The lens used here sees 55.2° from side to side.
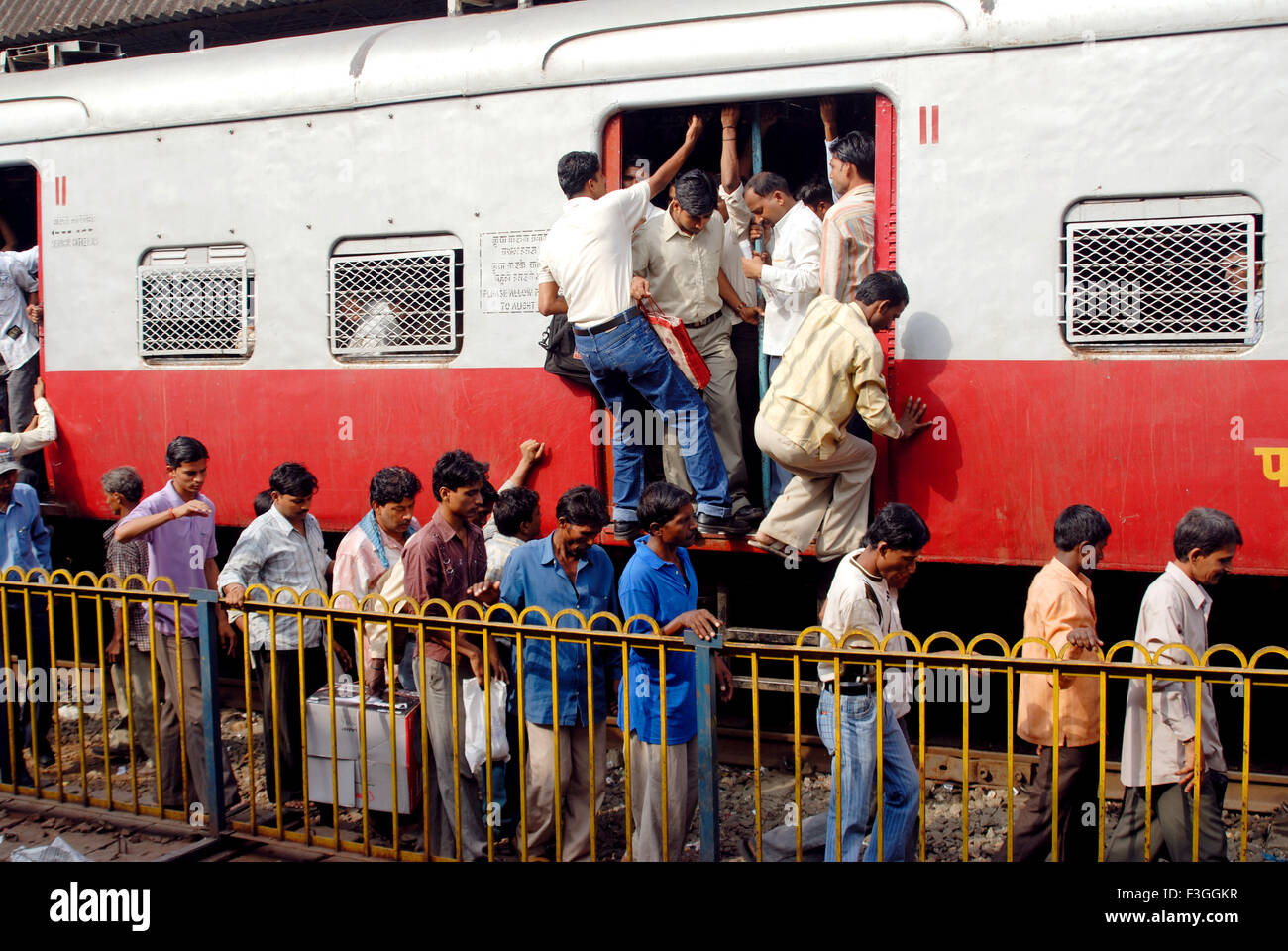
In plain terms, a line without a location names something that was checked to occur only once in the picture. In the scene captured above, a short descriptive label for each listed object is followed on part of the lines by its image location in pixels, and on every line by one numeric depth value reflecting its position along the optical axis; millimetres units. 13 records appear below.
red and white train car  4895
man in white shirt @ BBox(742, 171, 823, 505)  5637
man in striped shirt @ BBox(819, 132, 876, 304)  5453
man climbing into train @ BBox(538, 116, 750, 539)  5457
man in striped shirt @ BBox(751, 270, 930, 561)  5070
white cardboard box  4820
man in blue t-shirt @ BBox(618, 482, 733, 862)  4387
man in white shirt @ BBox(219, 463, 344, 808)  5215
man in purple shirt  5301
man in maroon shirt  4637
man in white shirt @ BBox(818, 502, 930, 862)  3975
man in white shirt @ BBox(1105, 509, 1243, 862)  3994
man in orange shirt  4262
